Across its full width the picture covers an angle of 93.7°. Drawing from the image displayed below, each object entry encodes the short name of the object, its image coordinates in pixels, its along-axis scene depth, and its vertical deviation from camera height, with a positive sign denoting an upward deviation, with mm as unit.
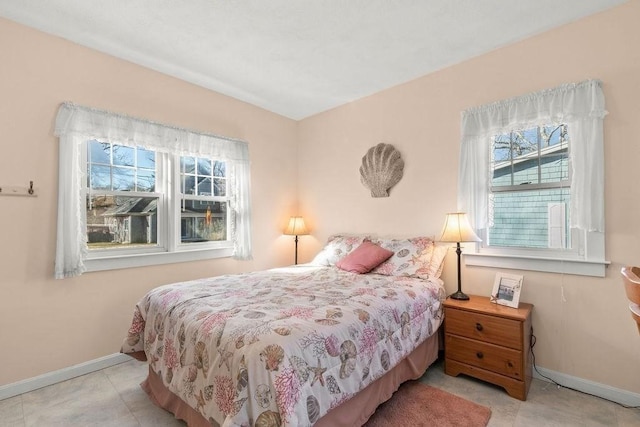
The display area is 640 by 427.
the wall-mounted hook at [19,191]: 2112 +170
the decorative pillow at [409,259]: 2619 -402
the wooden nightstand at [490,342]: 2006 -912
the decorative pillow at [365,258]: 2820 -419
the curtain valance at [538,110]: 2076 +806
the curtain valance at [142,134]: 2346 +737
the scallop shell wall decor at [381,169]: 3145 +499
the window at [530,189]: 2295 +211
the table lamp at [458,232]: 2387 -138
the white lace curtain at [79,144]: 2281 +633
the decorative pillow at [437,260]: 2625 -406
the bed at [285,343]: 1234 -661
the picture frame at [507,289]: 2219 -568
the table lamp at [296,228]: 3873 -172
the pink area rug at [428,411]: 1783 -1235
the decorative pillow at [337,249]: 3224 -373
